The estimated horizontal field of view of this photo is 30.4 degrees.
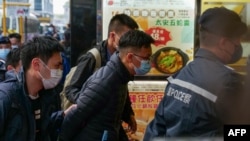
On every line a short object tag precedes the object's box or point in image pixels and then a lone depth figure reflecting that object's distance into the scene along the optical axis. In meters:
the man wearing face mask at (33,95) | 2.21
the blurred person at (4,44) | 6.52
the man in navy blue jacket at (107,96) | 2.57
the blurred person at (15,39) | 8.26
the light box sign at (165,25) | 3.78
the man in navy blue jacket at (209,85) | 1.66
